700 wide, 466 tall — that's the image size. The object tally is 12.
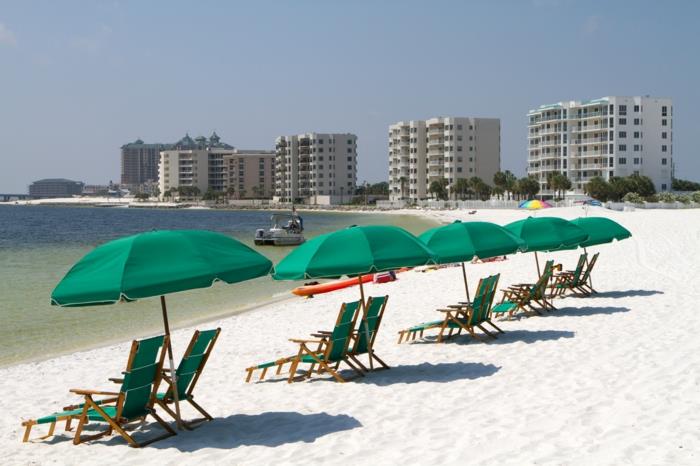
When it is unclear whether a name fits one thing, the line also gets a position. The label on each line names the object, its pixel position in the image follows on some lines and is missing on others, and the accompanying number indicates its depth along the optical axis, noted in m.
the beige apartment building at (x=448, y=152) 156.88
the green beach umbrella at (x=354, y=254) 9.31
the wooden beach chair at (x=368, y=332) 10.41
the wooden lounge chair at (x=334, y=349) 9.97
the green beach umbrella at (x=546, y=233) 14.53
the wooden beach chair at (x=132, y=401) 7.46
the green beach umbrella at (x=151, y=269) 7.11
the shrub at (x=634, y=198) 91.60
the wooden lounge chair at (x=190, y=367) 7.95
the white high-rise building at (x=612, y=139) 119.69
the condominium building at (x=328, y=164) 195.00
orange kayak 23.67
